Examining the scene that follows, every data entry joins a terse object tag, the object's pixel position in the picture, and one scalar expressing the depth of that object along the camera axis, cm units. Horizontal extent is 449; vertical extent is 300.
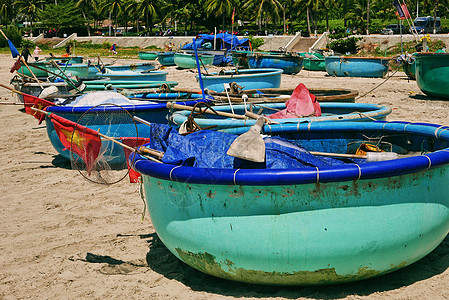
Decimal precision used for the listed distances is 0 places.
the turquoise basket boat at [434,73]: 1210
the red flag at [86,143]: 434
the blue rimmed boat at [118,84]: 1004
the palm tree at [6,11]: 7362
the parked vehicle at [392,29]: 4231
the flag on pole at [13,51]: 842
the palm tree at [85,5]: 6831
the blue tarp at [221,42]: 2817
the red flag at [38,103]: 734
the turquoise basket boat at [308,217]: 300
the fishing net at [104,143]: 434
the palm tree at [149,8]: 6131
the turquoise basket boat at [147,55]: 3331
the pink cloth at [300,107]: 595
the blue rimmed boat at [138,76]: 1277
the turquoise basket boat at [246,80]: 1130
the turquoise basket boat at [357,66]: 1925
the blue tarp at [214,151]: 355
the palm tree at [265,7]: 5575
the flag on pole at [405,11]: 1177
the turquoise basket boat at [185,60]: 2476
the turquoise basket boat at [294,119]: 512
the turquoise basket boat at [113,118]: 618
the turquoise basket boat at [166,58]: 2845
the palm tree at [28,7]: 7338
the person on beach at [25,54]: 1129
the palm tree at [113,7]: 6600
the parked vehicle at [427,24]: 4279
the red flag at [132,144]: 408
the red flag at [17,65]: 926
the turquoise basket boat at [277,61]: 2008
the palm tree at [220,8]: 5341
